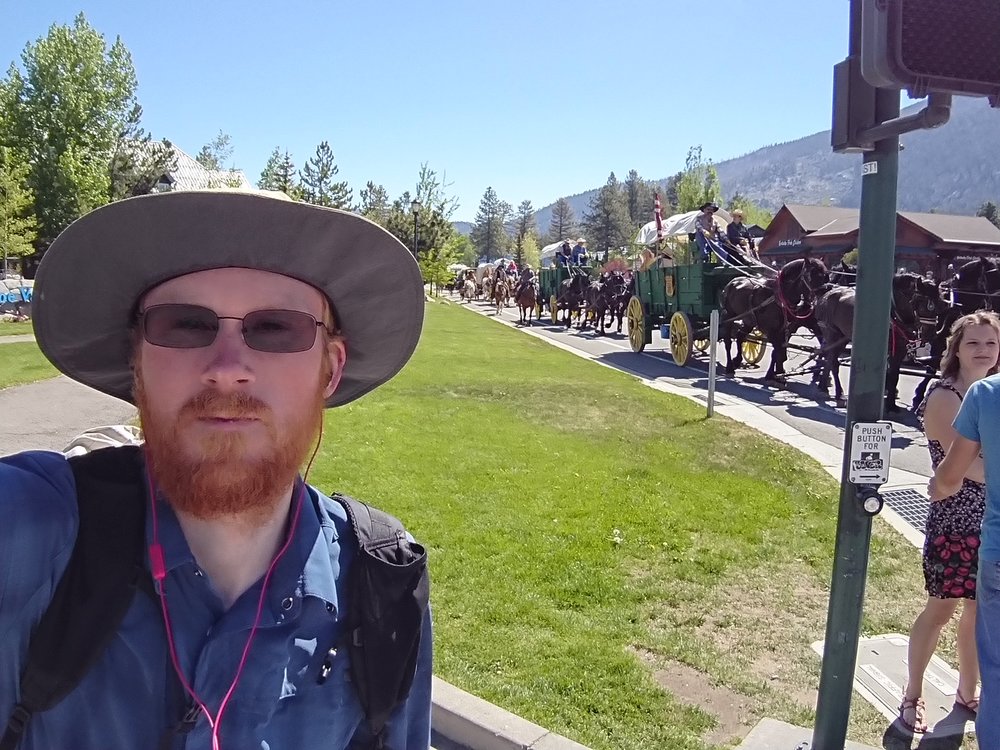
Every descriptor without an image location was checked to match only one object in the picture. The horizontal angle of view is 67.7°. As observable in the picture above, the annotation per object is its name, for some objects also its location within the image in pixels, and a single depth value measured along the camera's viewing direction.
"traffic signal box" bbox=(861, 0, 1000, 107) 1.74
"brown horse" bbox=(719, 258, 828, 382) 12.05
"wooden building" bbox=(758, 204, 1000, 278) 35.41
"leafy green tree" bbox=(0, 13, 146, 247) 35.88
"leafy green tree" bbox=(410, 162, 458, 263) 43.09
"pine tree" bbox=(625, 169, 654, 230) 108.00
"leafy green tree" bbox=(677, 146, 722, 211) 56.06
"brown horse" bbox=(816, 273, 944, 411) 9.99
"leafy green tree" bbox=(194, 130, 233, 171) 57.39
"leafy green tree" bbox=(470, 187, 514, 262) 121.88
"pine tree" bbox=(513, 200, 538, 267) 117.57
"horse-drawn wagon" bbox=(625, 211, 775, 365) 14.90
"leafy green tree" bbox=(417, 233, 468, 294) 41.25
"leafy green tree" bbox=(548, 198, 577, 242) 121.62
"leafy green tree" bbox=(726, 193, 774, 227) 60.60
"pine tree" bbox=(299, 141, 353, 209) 54.19
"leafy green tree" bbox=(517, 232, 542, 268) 88.44
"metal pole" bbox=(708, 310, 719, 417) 9.37
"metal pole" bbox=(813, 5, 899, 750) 2.32
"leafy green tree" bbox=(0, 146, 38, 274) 26.92
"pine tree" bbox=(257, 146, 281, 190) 47.44
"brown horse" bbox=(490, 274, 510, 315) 37.50
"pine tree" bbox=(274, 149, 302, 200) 45.13
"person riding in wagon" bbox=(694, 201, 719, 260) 15.06
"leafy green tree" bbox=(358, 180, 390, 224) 80.32
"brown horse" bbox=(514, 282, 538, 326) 29.91
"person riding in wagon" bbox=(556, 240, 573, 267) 29.30
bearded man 1.17
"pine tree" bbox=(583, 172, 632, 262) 99.06
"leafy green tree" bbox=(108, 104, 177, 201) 41.31
